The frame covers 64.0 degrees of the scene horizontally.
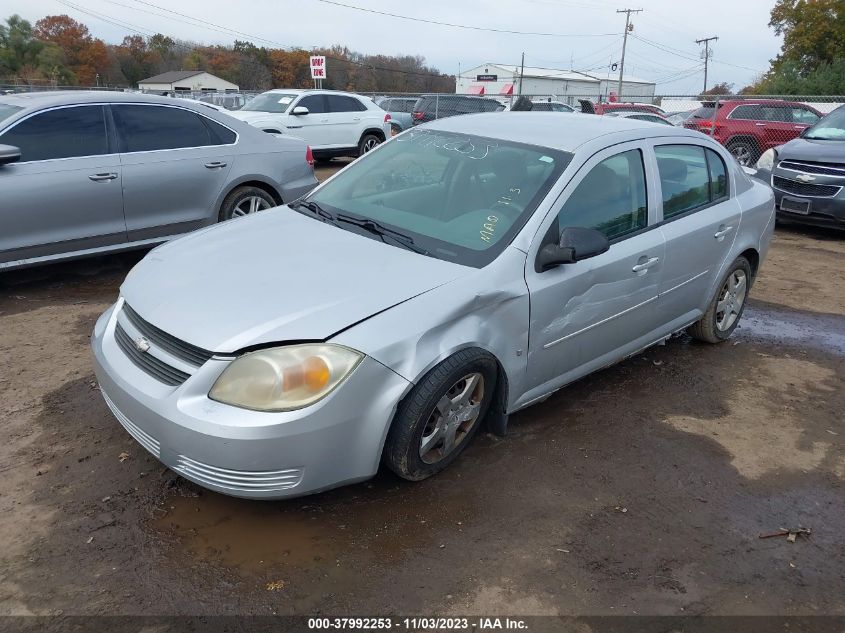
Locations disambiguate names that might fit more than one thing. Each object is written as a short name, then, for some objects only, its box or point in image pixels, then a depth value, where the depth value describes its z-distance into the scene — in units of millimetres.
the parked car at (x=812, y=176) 8977
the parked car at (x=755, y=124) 14672
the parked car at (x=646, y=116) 18500
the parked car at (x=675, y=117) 22188
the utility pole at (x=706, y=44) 63719
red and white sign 25000
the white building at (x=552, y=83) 76938
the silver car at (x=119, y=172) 5367
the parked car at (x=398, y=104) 23781
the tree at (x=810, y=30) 39531
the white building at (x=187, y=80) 70944
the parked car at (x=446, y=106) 18312
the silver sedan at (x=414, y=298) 2637
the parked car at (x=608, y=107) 21320
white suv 14008
